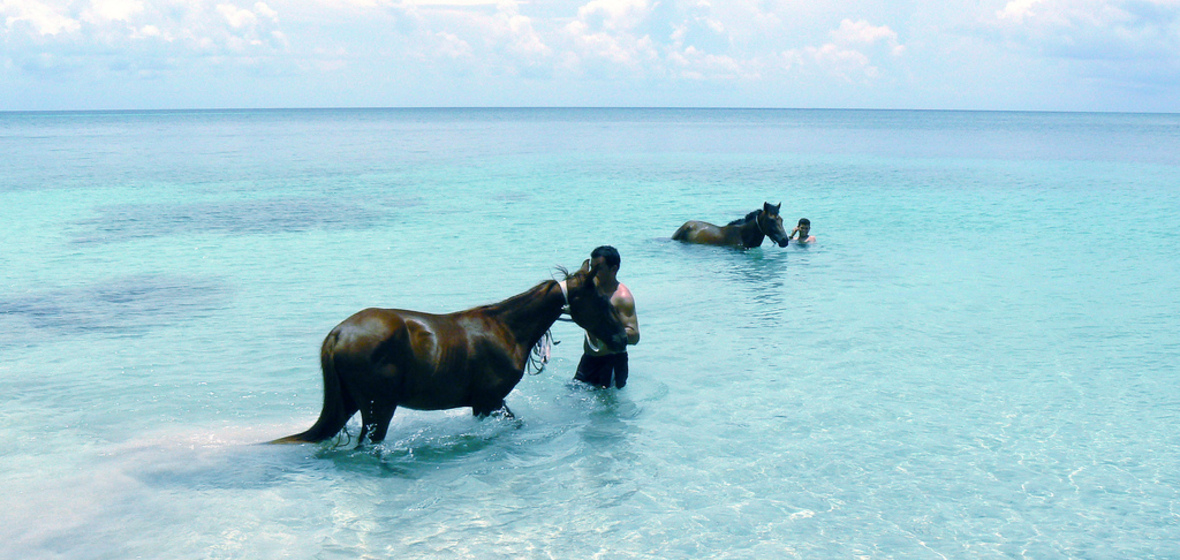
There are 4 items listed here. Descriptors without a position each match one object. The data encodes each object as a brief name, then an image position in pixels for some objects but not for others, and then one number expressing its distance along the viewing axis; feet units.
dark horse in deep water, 58.23
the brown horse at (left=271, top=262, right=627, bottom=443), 21.35
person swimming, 62.08
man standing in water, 24.64
